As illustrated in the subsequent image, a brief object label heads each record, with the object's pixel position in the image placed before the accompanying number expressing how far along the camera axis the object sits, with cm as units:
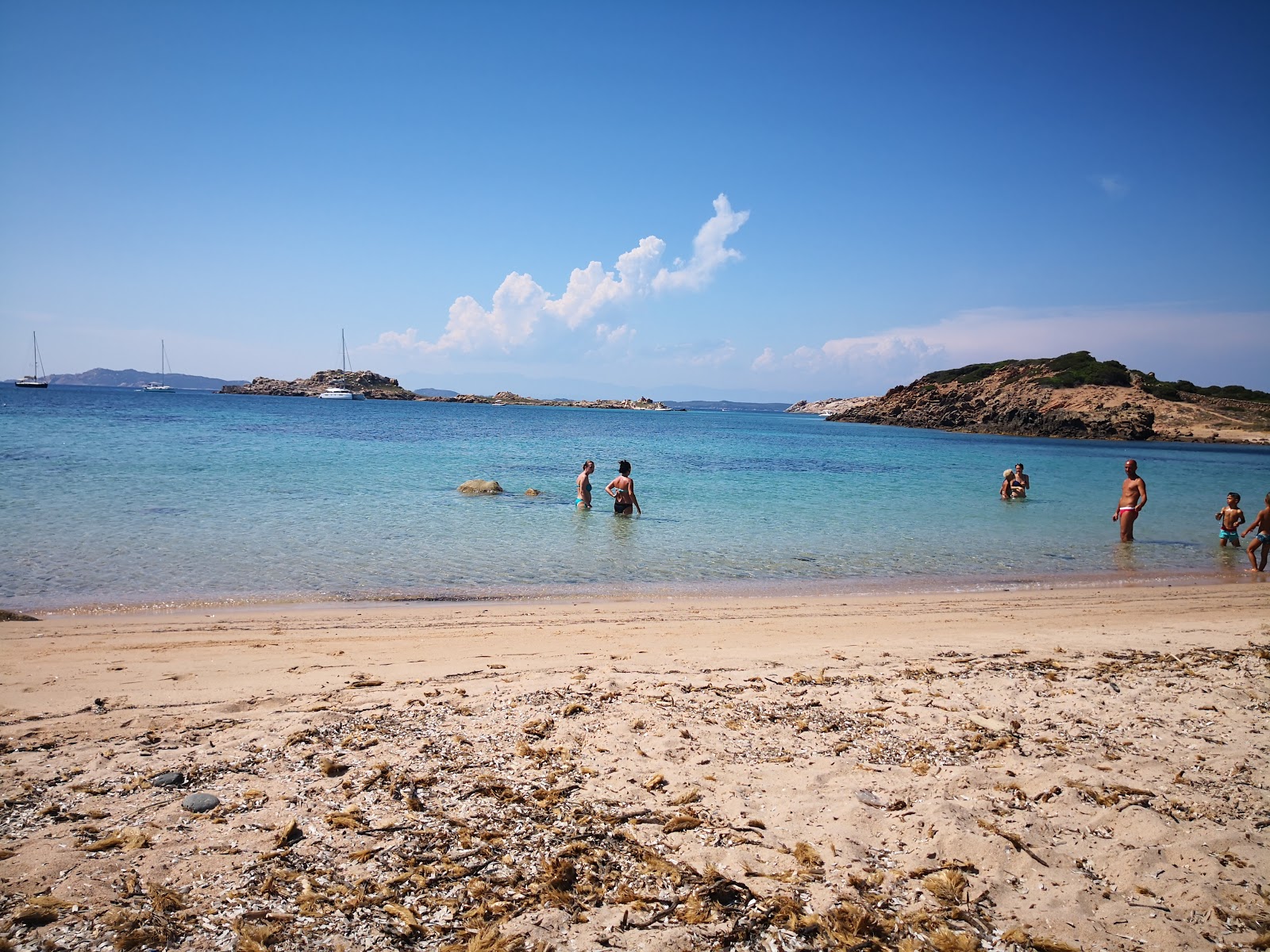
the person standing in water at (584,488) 1888
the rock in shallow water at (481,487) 2072
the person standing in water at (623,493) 1802
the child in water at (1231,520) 1627
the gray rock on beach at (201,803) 400
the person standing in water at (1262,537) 1475
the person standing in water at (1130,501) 1661
